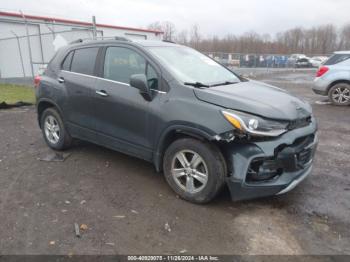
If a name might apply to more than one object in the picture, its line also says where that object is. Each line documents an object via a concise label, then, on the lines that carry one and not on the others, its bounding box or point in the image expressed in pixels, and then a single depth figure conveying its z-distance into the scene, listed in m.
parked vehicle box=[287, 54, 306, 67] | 31.62
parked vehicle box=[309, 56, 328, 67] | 38.45
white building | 20.04
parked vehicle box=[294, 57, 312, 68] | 36.21
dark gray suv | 3.19
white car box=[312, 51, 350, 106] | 9.47
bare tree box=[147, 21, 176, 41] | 53.12
